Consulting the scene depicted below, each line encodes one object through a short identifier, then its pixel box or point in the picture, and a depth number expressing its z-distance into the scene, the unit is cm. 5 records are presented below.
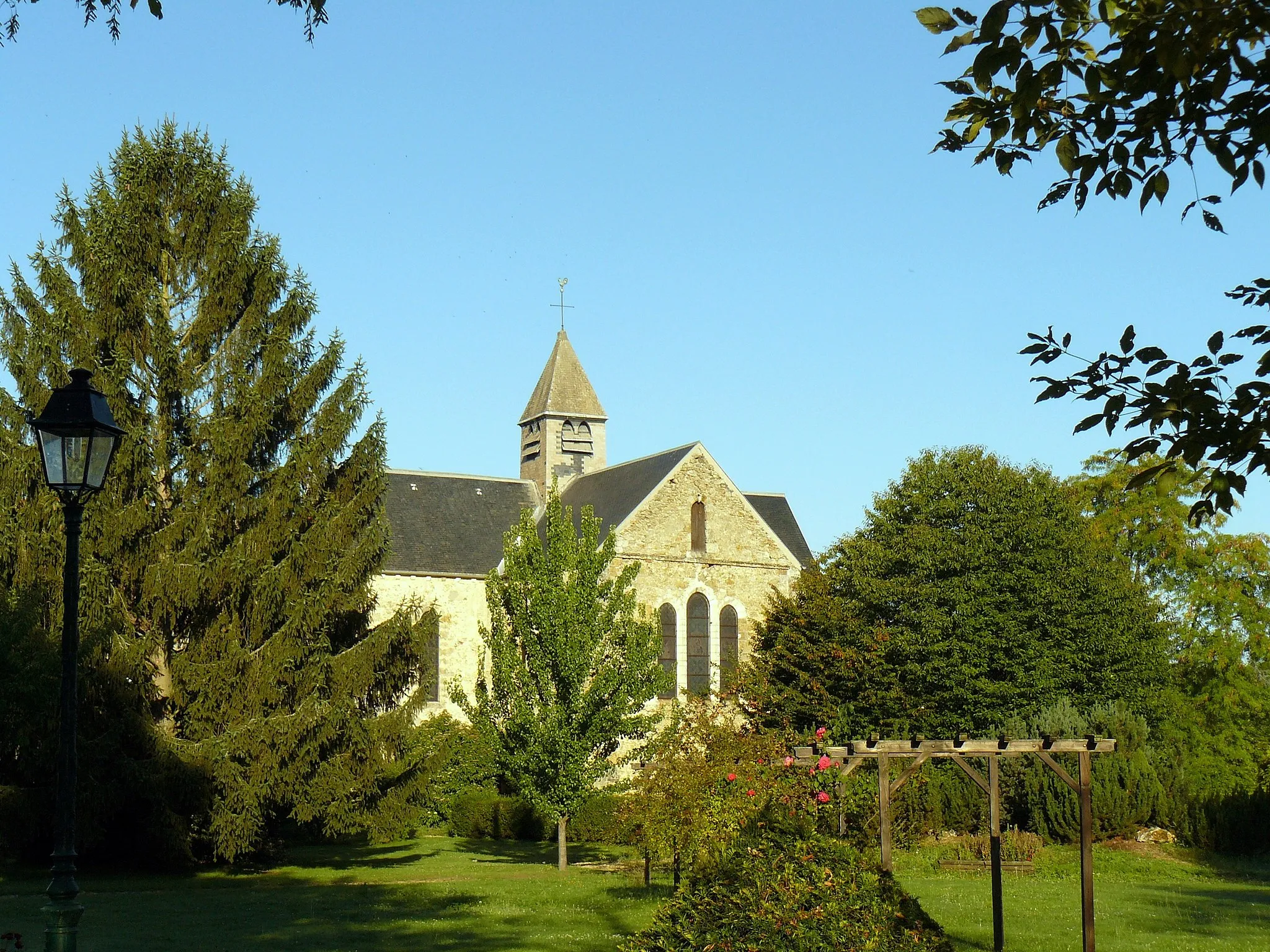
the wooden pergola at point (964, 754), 1470
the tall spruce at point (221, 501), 2162
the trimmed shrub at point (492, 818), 3300
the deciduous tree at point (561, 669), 2470
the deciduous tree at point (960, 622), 3139
